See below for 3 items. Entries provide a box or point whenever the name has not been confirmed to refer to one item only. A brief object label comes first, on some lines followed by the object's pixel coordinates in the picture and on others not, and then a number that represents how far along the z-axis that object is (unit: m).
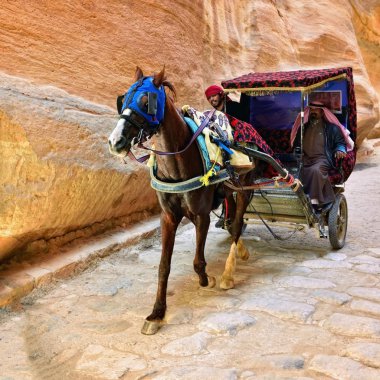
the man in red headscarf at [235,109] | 5.96
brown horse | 2.93
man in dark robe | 5.13
